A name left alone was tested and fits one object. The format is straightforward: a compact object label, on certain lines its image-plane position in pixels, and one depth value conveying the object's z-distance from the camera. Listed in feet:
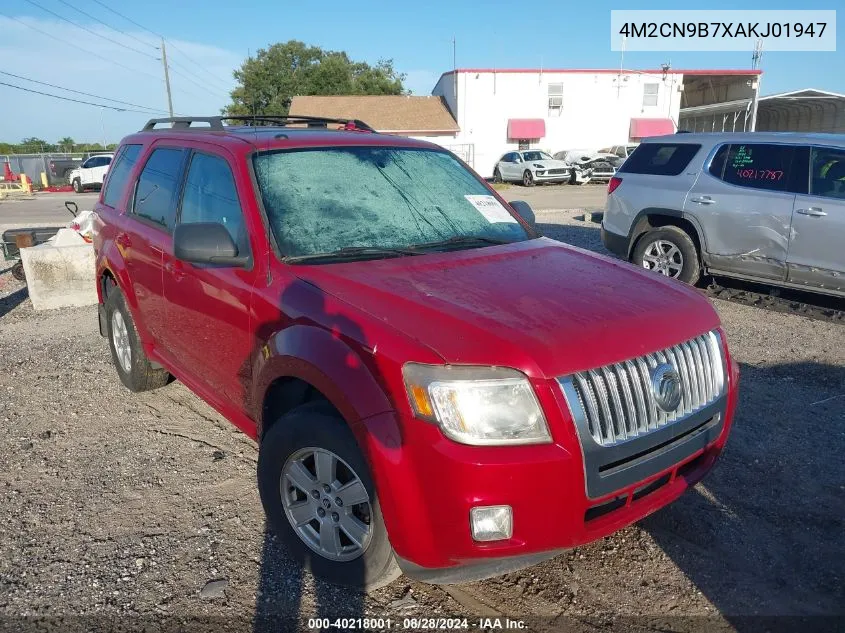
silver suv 21.59
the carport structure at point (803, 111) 109.82
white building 125.08
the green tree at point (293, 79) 181.16
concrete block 25.30
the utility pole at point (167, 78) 142.43
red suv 7.39
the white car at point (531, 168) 97.91
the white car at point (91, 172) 99.25
